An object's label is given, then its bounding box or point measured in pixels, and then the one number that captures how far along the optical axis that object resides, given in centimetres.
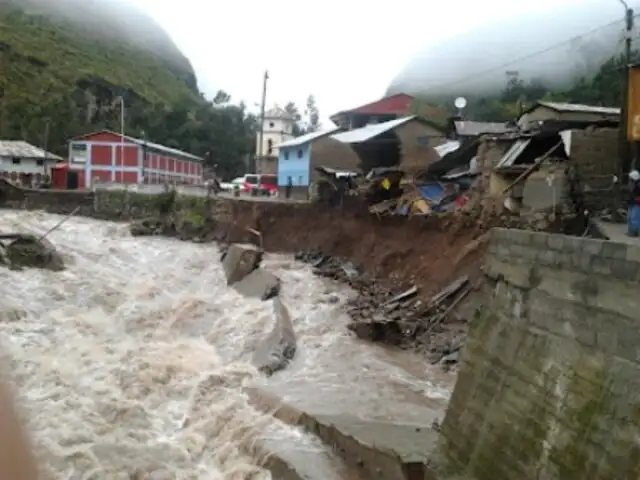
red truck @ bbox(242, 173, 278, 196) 4338
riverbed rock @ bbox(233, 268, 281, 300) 2048
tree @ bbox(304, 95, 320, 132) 9579
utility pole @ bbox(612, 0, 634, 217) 1486
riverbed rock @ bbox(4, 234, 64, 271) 2253
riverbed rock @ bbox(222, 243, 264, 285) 2305
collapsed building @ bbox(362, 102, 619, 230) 1666
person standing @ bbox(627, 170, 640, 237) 1281
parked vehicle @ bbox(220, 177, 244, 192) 4444
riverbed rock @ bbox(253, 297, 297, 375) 1512
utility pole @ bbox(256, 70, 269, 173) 5284
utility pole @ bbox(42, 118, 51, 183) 4912
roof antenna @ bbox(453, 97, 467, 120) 3008
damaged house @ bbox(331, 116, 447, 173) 2945
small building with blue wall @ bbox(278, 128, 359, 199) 3659
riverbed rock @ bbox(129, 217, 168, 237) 3156
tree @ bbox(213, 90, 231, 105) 9150
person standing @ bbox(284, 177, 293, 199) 3935
